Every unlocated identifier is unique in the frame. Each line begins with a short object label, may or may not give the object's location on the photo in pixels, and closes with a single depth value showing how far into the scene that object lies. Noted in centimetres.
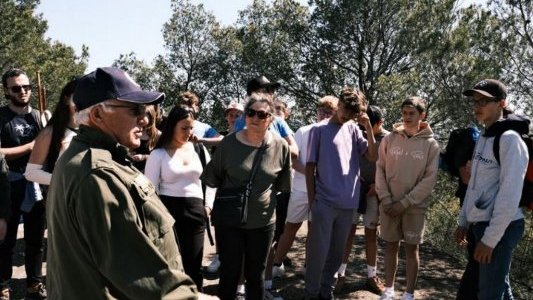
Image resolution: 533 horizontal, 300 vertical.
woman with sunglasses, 346
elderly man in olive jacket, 138
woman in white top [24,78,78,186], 337
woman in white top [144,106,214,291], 367
